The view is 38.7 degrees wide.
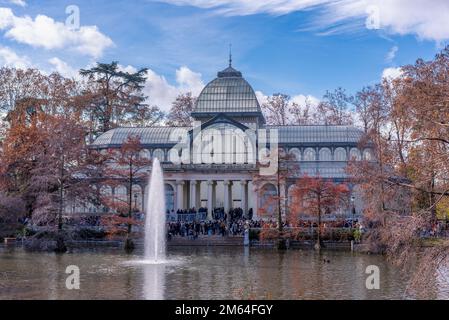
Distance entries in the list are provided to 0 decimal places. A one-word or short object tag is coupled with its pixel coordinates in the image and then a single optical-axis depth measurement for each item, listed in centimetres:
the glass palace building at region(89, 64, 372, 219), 6309
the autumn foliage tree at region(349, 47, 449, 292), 1807
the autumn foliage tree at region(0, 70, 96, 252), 4494
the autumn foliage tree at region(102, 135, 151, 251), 4694
